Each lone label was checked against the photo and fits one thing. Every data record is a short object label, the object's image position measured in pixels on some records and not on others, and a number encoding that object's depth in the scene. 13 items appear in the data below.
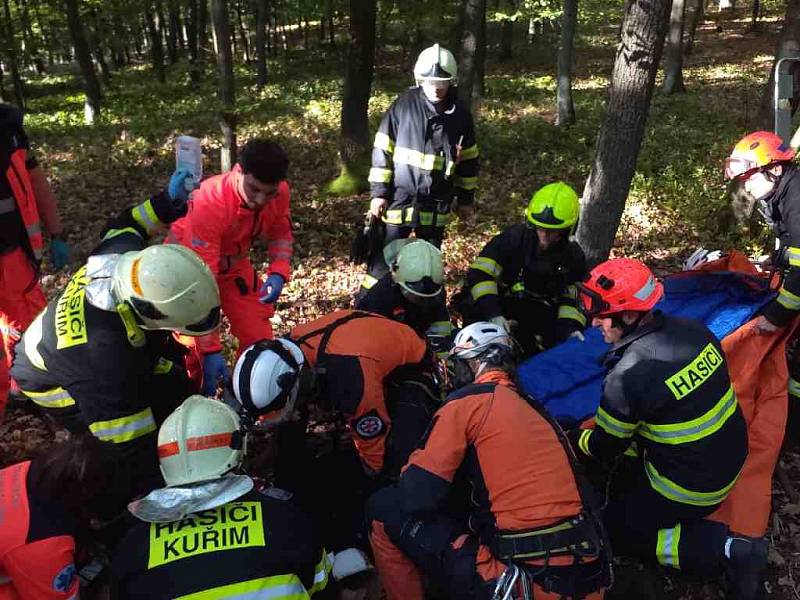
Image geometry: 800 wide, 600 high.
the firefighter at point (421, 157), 5.15
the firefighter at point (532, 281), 4.53
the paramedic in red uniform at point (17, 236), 3.86
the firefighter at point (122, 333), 2.58
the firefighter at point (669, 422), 2.90
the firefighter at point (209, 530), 2.10
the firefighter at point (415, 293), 3.94
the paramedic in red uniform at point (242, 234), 3.78
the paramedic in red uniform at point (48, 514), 2.43
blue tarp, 4.21
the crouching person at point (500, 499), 2.57
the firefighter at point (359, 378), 3.01
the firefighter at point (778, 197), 3.95
